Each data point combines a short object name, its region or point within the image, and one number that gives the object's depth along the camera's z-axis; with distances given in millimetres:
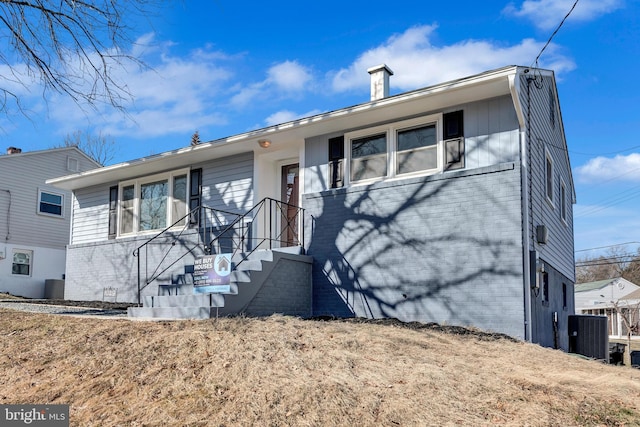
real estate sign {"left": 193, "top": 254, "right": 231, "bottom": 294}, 7824
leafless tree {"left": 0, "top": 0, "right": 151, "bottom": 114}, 8133
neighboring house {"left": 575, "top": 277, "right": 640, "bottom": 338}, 33906
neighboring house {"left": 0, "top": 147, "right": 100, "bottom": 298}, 20016
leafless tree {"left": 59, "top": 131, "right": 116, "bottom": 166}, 34156
